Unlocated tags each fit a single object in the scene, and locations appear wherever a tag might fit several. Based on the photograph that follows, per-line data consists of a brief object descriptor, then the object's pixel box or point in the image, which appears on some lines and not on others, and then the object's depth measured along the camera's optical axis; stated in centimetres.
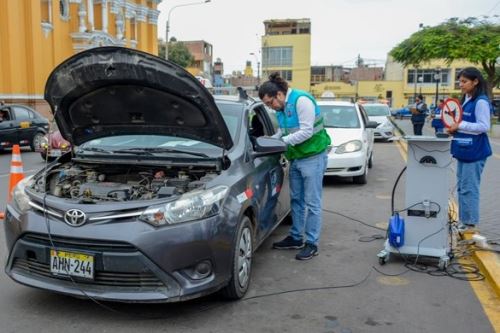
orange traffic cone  771
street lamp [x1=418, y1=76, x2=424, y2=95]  7219
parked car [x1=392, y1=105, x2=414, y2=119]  5412
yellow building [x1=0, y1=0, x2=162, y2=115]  2392
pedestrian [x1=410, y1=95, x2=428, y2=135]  1976
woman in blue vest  565
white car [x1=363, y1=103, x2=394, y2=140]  2111
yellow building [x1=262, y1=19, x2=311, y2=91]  7619
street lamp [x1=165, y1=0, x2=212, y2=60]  3864
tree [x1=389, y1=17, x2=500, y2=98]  2655
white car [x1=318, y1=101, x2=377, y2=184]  977
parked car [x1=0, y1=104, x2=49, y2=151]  1628
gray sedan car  367
